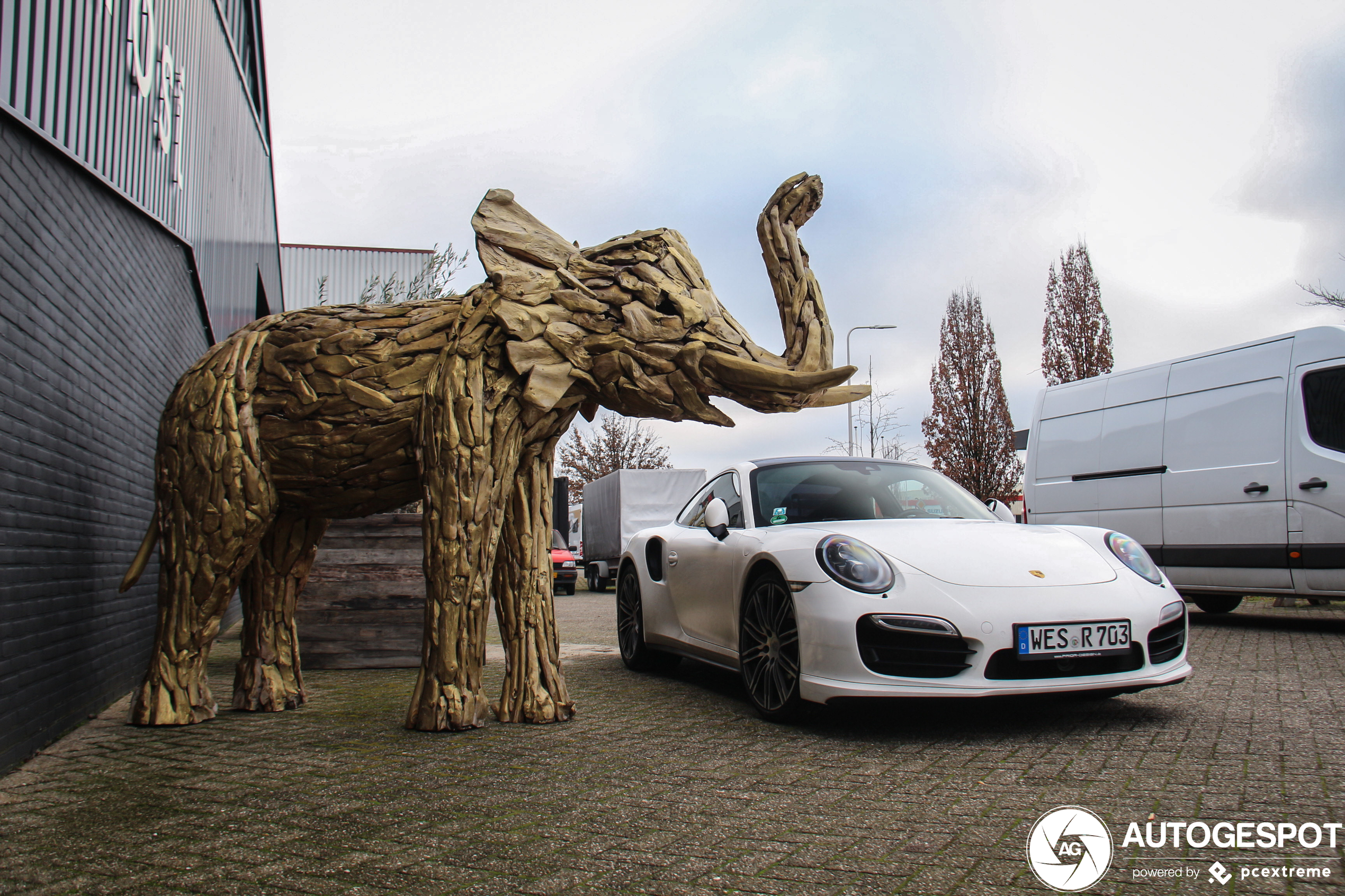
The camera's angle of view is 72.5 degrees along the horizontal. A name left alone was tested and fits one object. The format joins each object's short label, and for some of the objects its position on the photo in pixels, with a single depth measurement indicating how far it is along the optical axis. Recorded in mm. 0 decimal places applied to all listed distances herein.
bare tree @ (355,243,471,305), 18062
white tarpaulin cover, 20234
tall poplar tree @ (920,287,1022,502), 28328
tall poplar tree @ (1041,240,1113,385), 29250
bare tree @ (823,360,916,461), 30281
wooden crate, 7039
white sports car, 3947
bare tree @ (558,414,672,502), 44031
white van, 8281
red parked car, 20641
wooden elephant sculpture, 4211
